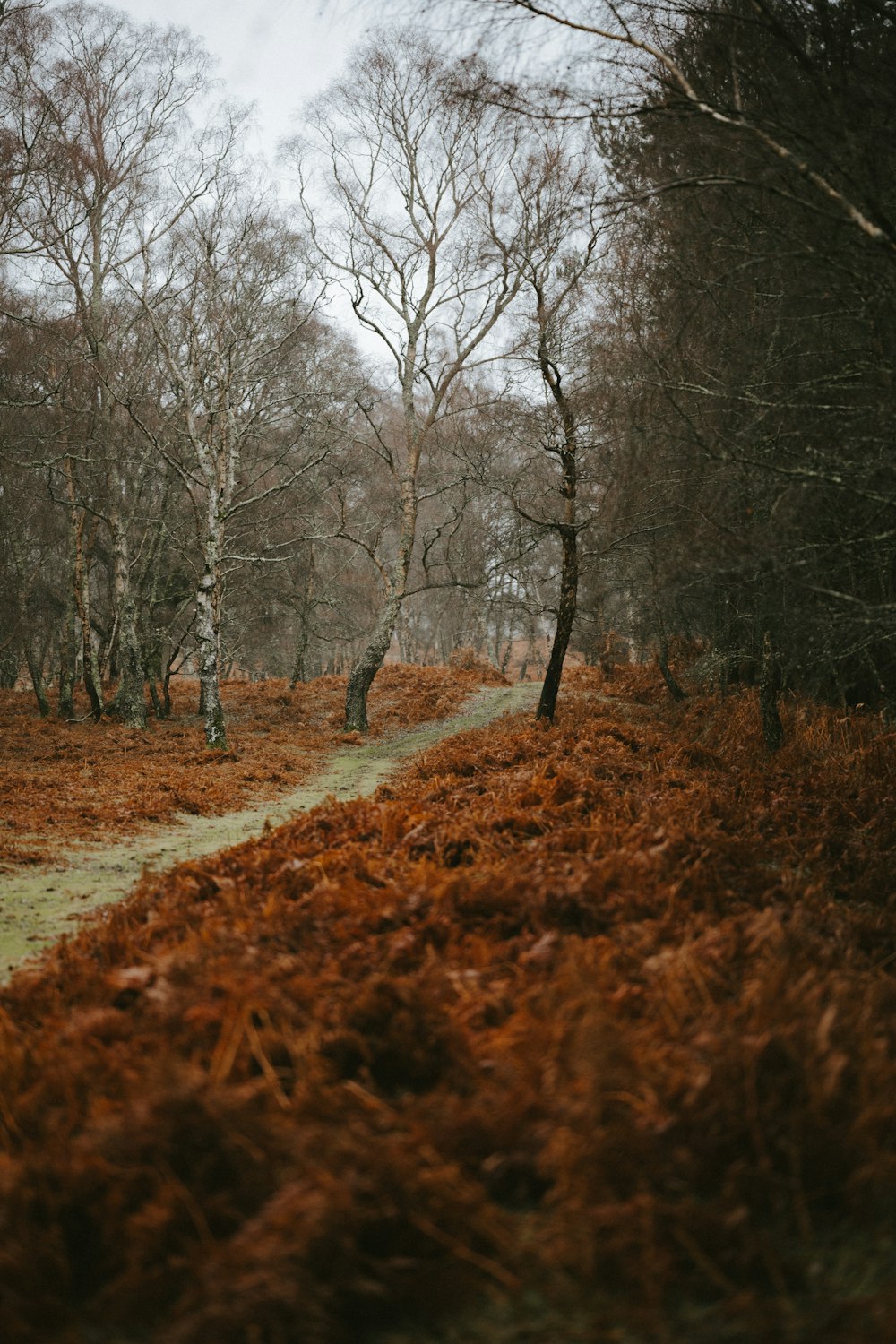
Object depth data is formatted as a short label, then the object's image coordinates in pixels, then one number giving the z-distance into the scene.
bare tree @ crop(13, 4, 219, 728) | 15.00
